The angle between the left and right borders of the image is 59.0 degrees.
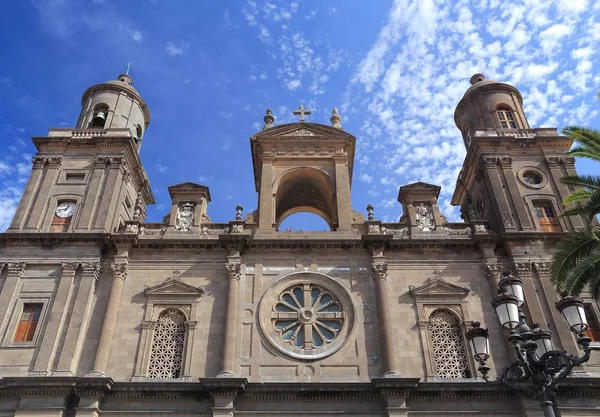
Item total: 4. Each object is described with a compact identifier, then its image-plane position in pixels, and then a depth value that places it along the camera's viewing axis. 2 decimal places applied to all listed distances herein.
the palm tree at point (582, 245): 16.64
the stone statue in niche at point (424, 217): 24.05
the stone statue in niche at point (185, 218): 23.94
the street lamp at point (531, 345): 10.84
